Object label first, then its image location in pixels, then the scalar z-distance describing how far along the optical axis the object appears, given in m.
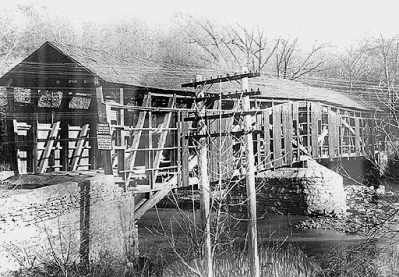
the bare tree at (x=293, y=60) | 40.31
